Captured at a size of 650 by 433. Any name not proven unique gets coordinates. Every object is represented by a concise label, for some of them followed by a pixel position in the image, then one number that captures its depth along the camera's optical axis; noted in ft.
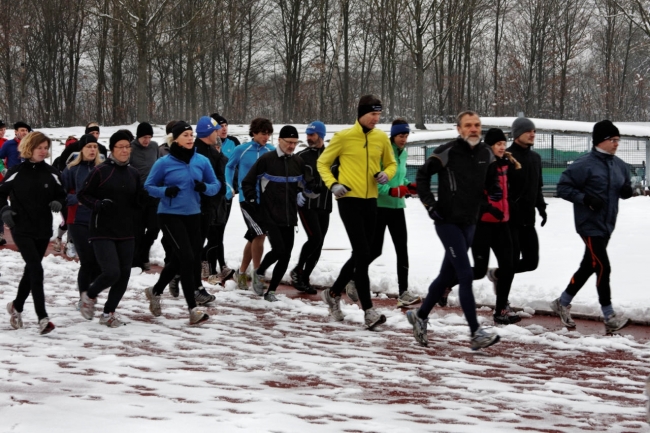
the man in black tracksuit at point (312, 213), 66.06
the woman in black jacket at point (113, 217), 52.54
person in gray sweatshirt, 74.62
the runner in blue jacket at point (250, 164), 66.76
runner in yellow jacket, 51.79
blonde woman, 51.41
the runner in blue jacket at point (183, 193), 54.00
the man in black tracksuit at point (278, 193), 62.76
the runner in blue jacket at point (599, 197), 50.80
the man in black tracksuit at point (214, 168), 60.31
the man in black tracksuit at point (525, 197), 54.47
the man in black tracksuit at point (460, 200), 45.55
